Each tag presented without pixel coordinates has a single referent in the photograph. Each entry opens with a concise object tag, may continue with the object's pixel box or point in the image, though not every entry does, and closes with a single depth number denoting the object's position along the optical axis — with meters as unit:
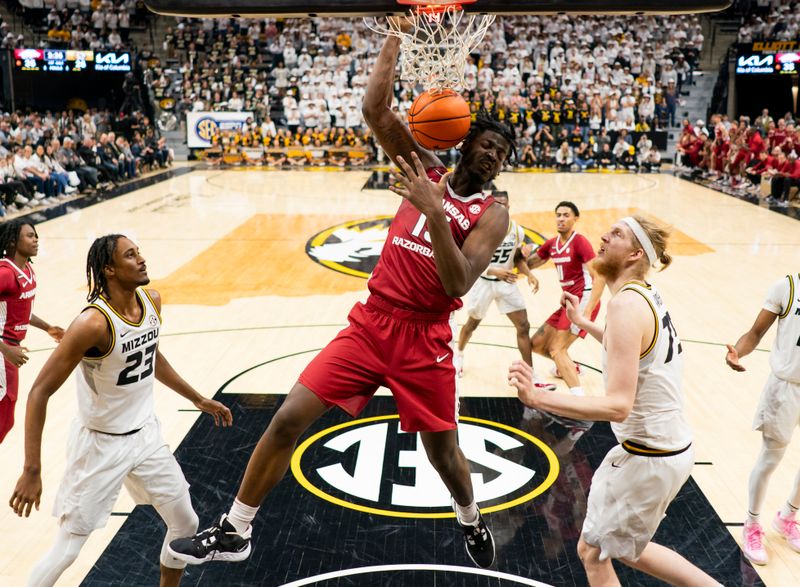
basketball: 4.02
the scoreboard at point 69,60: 26.97
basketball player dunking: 3.55
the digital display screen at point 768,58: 24.88
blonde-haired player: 3.17
